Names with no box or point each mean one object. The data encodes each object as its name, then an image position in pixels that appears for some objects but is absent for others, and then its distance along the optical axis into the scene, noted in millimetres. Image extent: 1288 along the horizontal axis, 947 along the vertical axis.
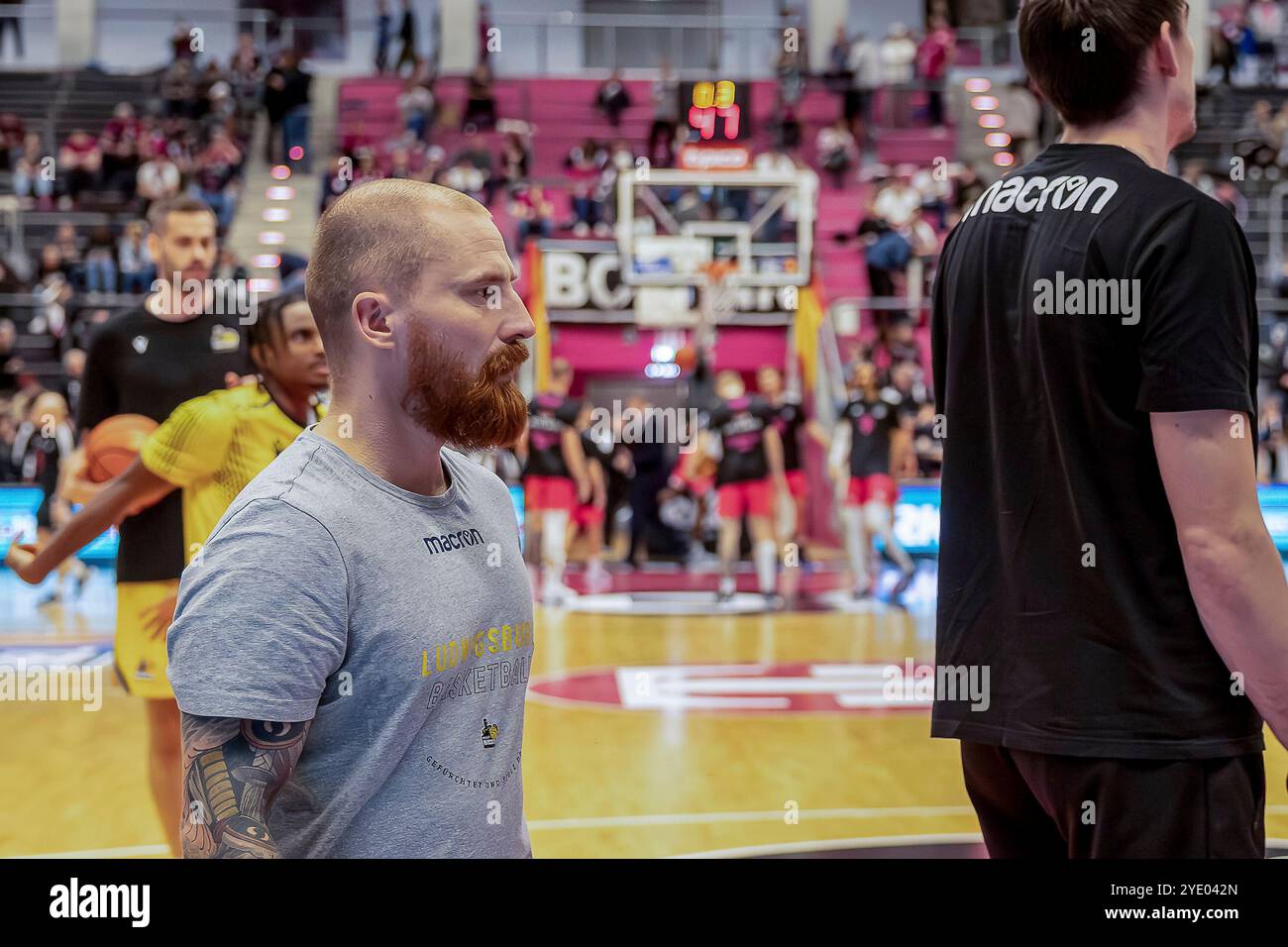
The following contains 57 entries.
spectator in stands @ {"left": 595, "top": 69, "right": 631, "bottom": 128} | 17016
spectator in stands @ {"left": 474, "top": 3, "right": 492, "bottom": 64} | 16844
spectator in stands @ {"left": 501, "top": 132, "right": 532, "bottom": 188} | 15617
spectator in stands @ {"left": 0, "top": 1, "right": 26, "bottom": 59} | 18438
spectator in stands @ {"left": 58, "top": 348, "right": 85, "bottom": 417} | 11508
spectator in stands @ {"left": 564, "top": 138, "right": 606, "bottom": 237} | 15062
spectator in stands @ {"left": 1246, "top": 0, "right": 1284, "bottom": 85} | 17156
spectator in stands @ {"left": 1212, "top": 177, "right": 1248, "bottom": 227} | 14006
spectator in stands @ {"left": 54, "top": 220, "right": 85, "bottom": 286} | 13578
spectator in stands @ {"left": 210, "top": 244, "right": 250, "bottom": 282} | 11125
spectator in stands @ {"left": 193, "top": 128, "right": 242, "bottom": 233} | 15188
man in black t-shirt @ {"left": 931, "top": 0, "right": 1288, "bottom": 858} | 1507
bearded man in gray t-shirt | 1312
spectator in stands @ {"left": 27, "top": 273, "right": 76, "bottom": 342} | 13242
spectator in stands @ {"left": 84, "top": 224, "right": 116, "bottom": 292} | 13336
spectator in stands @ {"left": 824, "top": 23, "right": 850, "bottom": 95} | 17516
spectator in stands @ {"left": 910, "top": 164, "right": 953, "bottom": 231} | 14980
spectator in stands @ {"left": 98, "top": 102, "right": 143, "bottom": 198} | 15656
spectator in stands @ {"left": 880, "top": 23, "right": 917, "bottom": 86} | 17609
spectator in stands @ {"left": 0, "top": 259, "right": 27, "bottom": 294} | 13758
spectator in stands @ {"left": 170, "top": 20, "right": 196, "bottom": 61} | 17438
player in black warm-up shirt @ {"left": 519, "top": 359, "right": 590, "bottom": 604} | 9680
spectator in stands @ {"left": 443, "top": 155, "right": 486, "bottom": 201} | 13828
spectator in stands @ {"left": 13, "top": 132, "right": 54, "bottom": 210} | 15461
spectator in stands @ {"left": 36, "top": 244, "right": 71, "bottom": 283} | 13789
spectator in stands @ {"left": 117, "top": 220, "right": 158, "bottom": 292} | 13359
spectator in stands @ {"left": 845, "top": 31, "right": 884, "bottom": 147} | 17422
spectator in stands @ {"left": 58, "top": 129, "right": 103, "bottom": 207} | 15648
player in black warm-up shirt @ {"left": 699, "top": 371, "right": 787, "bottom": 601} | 9250
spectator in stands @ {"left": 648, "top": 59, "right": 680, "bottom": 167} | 15891
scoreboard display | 15641
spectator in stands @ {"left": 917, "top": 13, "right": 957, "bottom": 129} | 17125
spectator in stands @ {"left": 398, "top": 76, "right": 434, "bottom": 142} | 16094
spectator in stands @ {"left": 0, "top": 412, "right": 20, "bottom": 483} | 10750
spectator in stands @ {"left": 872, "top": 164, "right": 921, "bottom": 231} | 15031
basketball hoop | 13703
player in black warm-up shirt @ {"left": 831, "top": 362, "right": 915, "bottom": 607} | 9422
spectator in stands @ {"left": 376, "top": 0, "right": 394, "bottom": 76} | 16969
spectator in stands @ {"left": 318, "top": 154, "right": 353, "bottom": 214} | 15117
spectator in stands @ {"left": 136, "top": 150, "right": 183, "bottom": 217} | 14969
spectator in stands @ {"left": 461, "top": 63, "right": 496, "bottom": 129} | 16312
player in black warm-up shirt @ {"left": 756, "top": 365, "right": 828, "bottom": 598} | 9633
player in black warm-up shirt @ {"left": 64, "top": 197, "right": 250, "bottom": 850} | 3463
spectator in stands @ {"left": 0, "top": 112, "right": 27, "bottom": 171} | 16031
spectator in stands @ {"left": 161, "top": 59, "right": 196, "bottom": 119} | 16891
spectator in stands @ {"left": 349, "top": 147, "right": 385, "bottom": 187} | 13682
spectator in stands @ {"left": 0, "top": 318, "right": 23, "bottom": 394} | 12695
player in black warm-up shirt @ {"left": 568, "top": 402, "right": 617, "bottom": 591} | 10422
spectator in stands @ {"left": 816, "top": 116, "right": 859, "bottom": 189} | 16922
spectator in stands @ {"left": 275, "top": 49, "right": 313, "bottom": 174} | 15742
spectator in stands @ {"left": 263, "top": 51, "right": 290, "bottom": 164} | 15695
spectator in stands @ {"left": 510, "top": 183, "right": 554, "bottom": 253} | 14602
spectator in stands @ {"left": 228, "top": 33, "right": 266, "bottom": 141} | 17125
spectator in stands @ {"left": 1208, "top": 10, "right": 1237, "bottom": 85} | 16984
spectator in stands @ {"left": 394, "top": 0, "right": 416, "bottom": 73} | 16828
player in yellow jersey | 2818
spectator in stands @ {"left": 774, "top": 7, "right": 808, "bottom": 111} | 17141
